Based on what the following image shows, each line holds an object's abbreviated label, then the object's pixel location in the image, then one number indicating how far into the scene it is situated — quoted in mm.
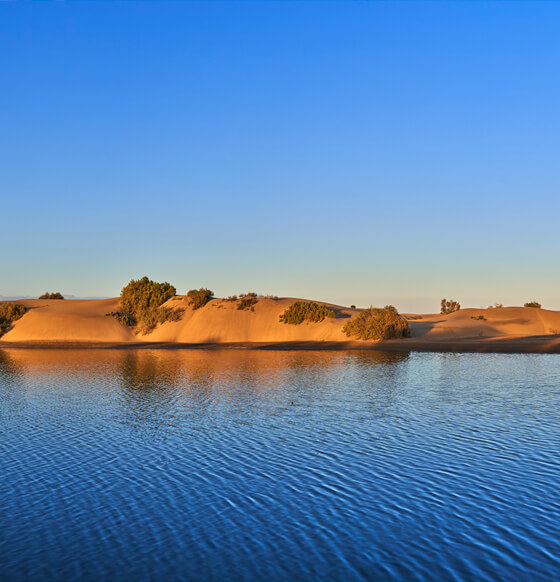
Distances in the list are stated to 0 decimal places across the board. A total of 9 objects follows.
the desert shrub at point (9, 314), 81562
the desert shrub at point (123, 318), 83438
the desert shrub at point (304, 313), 74625
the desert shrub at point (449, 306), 115875
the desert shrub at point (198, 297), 83938
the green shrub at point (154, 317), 81125
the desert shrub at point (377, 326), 65250
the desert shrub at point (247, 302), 81438
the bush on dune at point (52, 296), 101750
